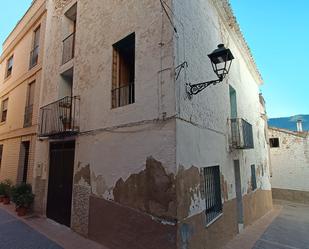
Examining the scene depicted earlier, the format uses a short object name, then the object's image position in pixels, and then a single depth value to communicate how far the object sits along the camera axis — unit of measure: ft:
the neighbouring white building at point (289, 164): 48.24
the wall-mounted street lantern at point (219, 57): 13.33
